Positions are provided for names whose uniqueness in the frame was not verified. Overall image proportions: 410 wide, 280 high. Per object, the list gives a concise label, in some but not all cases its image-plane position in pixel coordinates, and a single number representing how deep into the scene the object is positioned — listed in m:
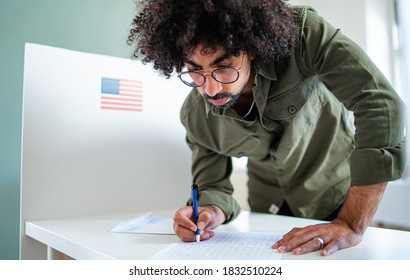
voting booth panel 1.06
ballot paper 0.65
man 0.72
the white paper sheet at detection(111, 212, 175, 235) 0.87
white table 0.67
